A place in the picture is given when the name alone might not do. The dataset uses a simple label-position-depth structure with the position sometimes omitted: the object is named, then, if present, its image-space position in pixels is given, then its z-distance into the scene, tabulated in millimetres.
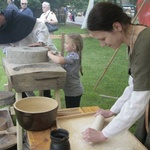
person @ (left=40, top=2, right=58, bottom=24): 7684
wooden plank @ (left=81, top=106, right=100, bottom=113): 1682
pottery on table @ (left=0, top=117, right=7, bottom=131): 2465
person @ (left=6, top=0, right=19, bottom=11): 6311
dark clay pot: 1084
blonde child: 2479
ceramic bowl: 1320
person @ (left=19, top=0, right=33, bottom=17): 6372
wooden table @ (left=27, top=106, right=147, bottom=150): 1225
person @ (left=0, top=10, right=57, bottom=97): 2814
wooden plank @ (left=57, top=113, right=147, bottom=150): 1195
